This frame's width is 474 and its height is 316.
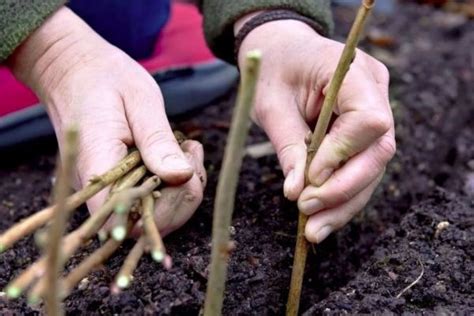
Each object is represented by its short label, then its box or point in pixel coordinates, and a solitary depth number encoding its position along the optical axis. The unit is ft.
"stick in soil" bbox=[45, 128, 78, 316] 0.91
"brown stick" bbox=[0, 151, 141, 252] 1.13
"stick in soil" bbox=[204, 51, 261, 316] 1.00
